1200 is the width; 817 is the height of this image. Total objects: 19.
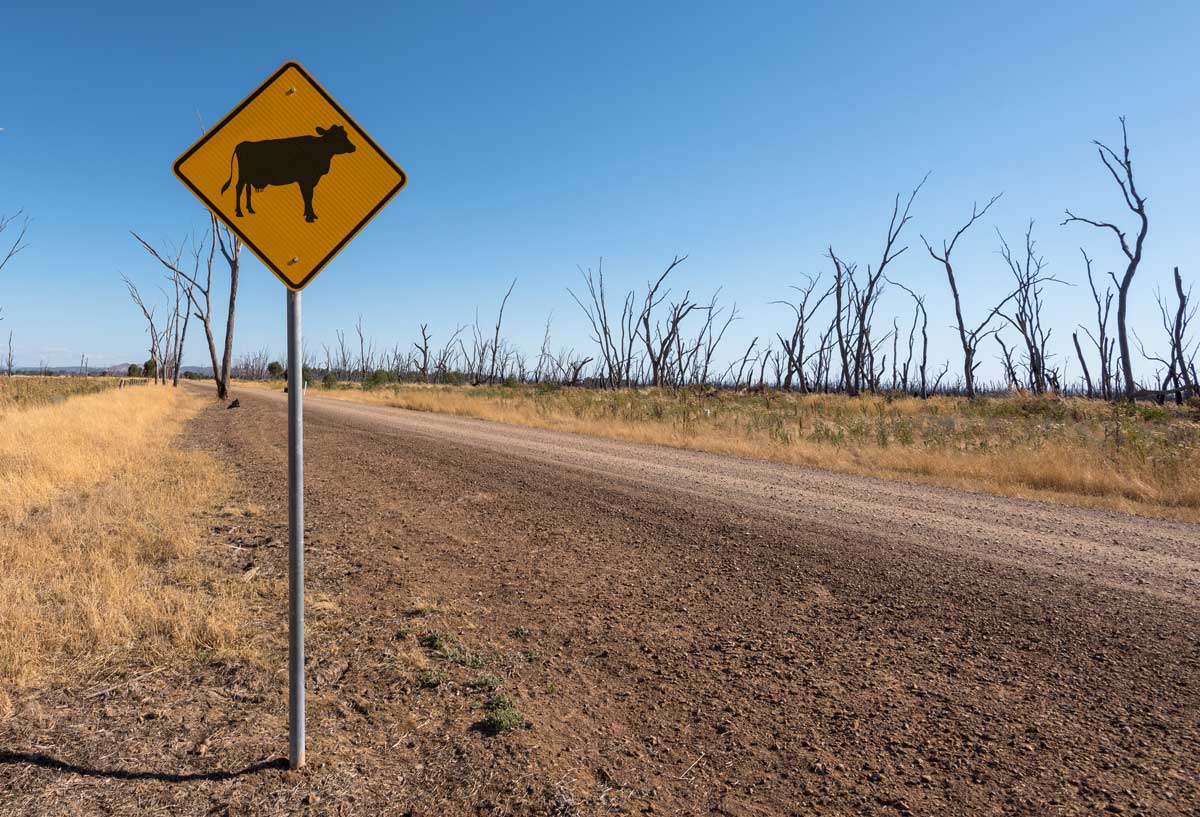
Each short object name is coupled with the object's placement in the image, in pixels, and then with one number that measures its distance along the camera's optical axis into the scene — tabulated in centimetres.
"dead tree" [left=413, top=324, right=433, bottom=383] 6678
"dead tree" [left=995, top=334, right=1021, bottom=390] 4806
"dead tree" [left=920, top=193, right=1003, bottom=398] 3300
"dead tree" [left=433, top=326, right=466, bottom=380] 6704
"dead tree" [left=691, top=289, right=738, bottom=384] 5531
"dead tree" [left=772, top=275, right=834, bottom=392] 4490
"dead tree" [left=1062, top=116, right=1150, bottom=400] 2211
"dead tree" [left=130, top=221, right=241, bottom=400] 2542
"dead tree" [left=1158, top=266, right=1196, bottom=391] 2581
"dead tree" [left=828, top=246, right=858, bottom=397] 3941
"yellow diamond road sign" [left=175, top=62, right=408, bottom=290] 229
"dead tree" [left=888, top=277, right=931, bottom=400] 4691
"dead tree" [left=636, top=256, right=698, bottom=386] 4622
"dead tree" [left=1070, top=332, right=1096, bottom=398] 3888
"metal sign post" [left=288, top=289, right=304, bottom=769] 229
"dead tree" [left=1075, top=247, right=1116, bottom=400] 4084
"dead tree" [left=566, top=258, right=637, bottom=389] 5288
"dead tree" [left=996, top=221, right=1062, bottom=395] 3456
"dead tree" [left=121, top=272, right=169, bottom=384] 5581
